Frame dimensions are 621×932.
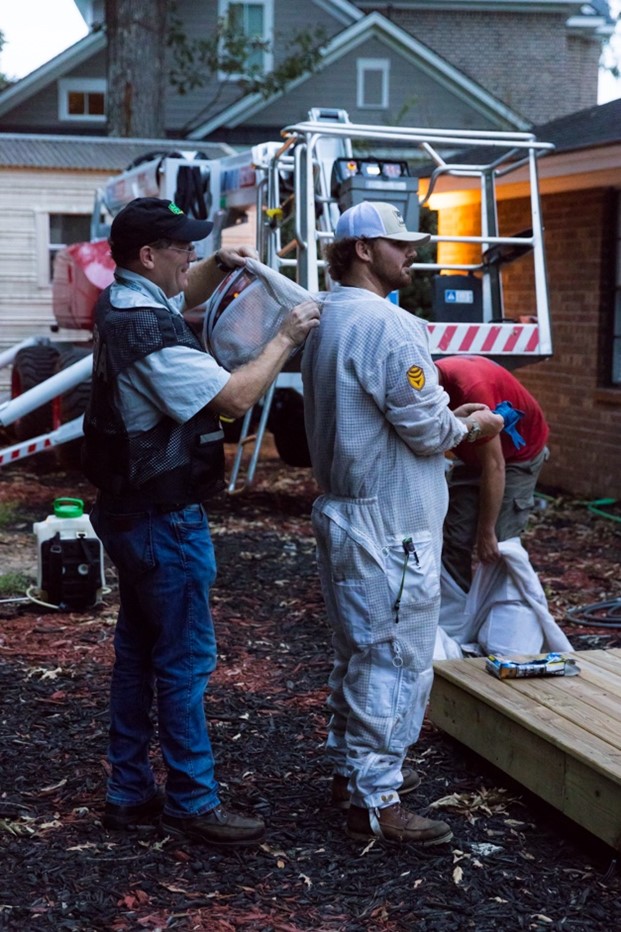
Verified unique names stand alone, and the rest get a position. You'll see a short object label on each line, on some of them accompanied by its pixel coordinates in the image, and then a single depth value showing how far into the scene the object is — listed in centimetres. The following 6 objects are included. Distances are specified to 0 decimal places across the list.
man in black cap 366
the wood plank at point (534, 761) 386
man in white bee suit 382
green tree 1886
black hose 686
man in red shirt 552
